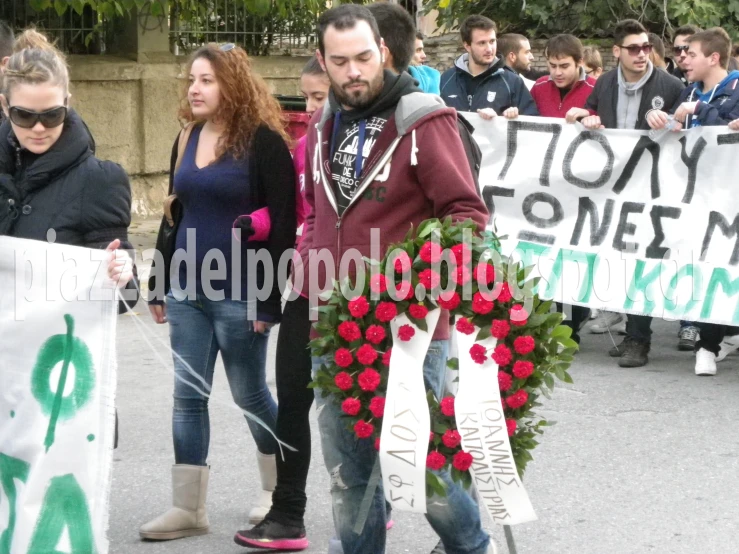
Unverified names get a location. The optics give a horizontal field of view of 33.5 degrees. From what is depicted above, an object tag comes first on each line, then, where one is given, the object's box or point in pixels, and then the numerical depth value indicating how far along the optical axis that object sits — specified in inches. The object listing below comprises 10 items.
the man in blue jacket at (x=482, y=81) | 340.5
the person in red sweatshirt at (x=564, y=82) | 343.9
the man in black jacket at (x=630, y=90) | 311.4
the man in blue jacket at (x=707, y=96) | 296.4
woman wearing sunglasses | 149.8
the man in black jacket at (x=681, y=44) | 374.6
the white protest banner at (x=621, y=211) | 297.3
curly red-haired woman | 176.1
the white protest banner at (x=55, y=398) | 145.6
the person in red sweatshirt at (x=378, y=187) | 143.6
